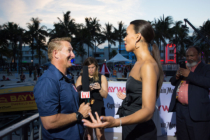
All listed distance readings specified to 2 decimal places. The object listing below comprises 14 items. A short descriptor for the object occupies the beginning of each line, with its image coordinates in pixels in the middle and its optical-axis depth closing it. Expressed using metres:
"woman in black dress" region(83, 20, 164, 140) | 1.33
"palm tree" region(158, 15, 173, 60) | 41.59
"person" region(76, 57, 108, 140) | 3.30
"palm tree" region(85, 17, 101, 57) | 48.06
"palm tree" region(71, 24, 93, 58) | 45.85
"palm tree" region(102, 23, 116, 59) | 51.19
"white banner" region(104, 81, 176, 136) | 4.37
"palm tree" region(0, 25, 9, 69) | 42.87
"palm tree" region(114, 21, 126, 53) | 50.59
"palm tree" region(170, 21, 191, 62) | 42.67
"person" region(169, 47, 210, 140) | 2.40
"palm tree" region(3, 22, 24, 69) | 43.73
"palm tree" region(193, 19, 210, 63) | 41.97
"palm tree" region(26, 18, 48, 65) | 46.41
